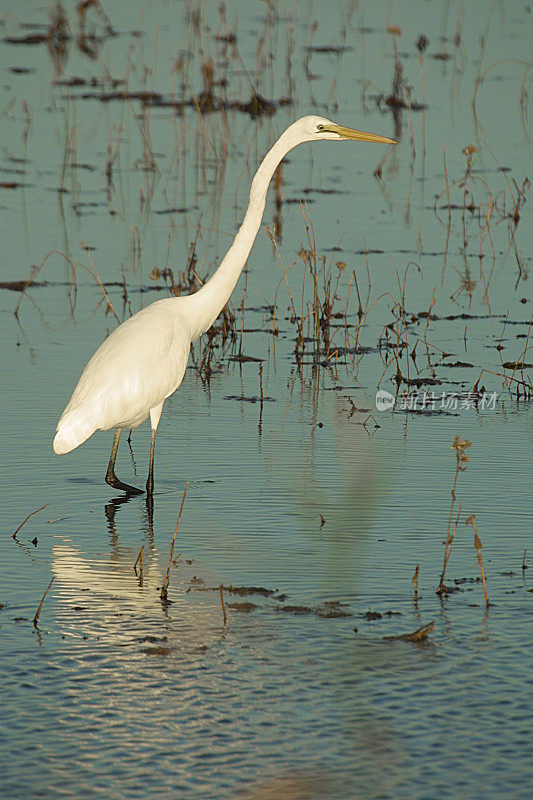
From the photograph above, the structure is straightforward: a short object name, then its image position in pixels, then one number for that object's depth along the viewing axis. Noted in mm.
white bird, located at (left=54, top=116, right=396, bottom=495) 13883
